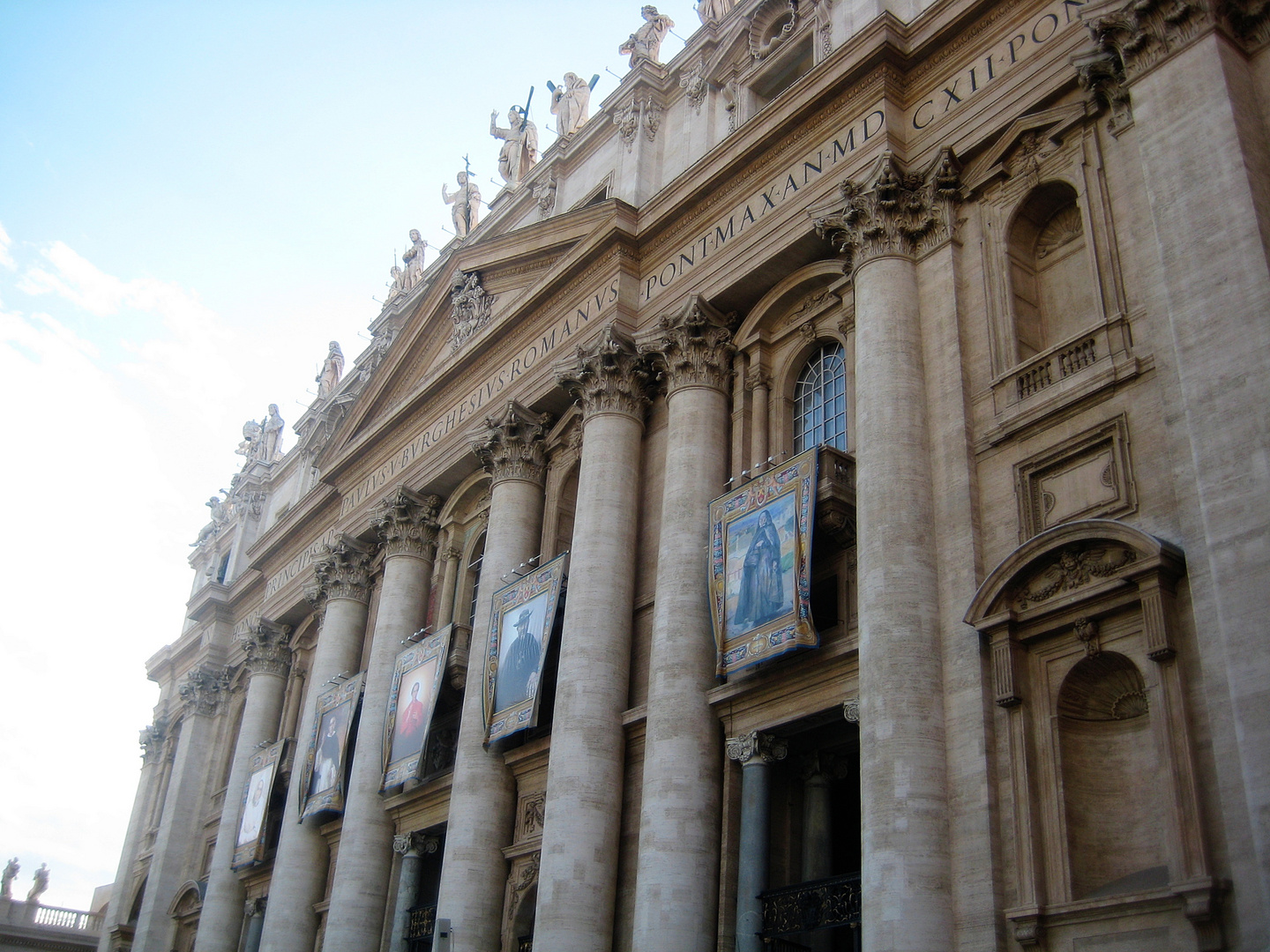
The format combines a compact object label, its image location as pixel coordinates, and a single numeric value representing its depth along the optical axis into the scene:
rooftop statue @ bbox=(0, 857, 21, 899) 50.19
